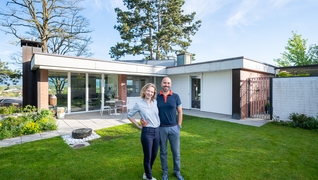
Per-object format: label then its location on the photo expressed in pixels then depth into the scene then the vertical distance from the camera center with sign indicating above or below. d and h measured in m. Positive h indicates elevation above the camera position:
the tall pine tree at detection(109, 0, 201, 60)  18.14 +7.19
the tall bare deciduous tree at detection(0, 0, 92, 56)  13.55 +6.12
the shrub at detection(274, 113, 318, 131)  5.77 -1.18
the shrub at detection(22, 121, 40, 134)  5.21 -1.24
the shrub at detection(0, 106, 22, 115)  7.07 -0.92
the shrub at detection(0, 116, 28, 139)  4.88 -1.18
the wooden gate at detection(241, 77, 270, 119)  7.93 -0.38
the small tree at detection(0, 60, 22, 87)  13.79 +1.23
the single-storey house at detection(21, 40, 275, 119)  7.48 +0.42
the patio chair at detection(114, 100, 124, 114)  8.23 -0.68
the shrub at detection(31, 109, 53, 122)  6.05 -0.98
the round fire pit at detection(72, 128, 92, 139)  4.77 -1.29
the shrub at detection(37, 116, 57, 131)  5.60 -1.21
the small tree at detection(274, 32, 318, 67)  21.03 +4.91
